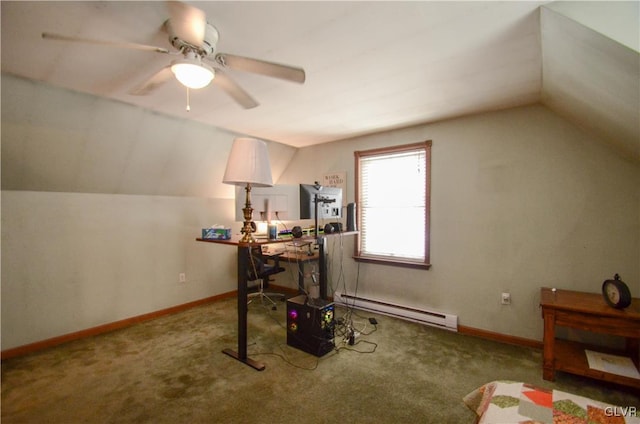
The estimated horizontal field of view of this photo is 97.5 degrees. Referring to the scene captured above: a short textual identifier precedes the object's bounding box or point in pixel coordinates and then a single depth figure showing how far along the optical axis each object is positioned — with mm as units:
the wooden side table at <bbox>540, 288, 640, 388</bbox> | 1961
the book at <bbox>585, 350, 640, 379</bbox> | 2020
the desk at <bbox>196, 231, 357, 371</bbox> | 2420
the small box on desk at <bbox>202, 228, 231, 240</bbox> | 2678
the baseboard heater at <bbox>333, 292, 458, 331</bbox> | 3139
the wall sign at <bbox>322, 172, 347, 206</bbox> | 4020
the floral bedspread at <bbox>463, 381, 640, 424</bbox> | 1006
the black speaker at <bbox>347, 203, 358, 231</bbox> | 3506
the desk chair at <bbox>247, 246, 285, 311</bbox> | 3807
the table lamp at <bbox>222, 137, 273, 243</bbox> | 2268
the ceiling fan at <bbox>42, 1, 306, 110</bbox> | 1339
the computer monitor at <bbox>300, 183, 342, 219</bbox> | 2850
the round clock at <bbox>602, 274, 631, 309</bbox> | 2006
